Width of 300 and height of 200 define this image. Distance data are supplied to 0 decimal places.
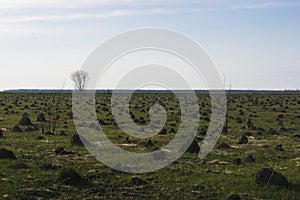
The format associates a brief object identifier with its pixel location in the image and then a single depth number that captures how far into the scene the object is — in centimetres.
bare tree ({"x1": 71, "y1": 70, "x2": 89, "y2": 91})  11431
